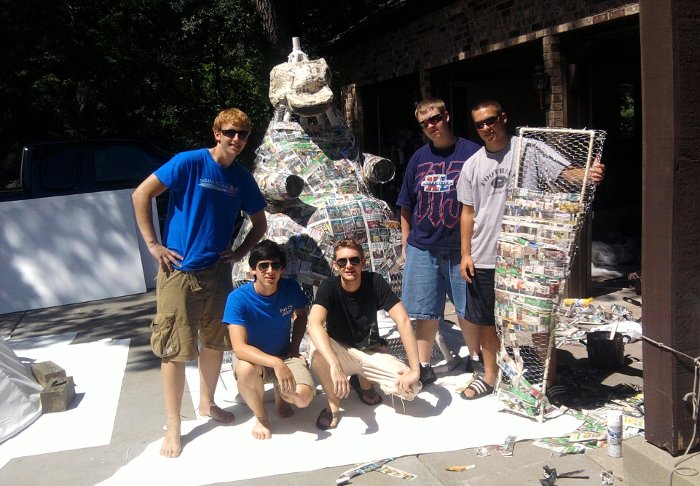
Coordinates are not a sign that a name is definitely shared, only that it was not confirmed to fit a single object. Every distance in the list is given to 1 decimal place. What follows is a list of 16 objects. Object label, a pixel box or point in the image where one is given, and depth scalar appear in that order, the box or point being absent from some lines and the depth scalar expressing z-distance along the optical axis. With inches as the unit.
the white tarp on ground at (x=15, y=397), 150.9
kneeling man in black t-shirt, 143.2
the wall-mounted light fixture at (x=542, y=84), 234.4
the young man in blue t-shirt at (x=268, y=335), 139.2
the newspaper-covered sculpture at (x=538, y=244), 137.6
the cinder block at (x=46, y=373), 167.9
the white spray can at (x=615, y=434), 124.6
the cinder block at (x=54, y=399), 161.9
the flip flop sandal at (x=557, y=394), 150.6
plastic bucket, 169.8
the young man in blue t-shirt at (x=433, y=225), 159.3
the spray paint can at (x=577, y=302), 226.2
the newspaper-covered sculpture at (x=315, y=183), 173.5
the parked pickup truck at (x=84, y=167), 297.9
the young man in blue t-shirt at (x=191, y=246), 139.7
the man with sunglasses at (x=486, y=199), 141.4
